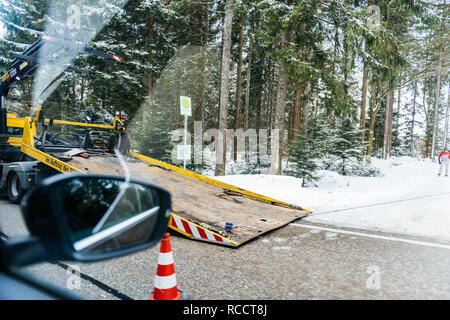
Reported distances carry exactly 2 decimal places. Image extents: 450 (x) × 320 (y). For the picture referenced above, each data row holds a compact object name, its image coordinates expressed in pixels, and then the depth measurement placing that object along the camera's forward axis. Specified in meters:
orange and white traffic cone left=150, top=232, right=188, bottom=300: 2.65
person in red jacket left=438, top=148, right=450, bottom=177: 16.11
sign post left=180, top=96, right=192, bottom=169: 10.33
